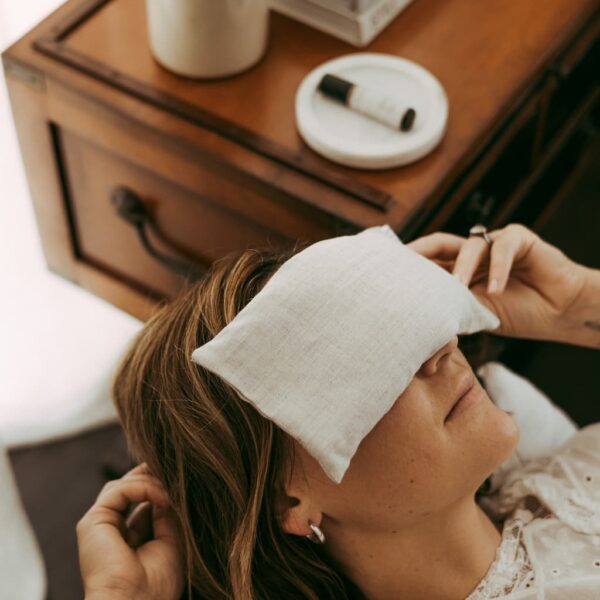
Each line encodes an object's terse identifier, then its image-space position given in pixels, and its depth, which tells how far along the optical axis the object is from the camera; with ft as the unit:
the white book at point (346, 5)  3.51
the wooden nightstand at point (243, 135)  3.24
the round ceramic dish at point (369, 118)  3.21
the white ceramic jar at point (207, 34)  3.24
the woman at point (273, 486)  2.64
